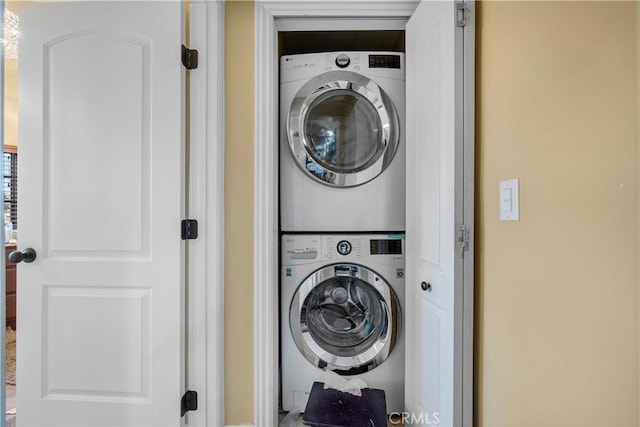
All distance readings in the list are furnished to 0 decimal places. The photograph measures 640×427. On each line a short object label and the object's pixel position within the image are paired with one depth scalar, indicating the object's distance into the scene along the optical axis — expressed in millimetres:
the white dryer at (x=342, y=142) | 1554
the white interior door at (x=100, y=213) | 1310
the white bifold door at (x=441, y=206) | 1019
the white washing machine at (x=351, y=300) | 1554
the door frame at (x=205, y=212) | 1345
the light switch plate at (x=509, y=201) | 845
